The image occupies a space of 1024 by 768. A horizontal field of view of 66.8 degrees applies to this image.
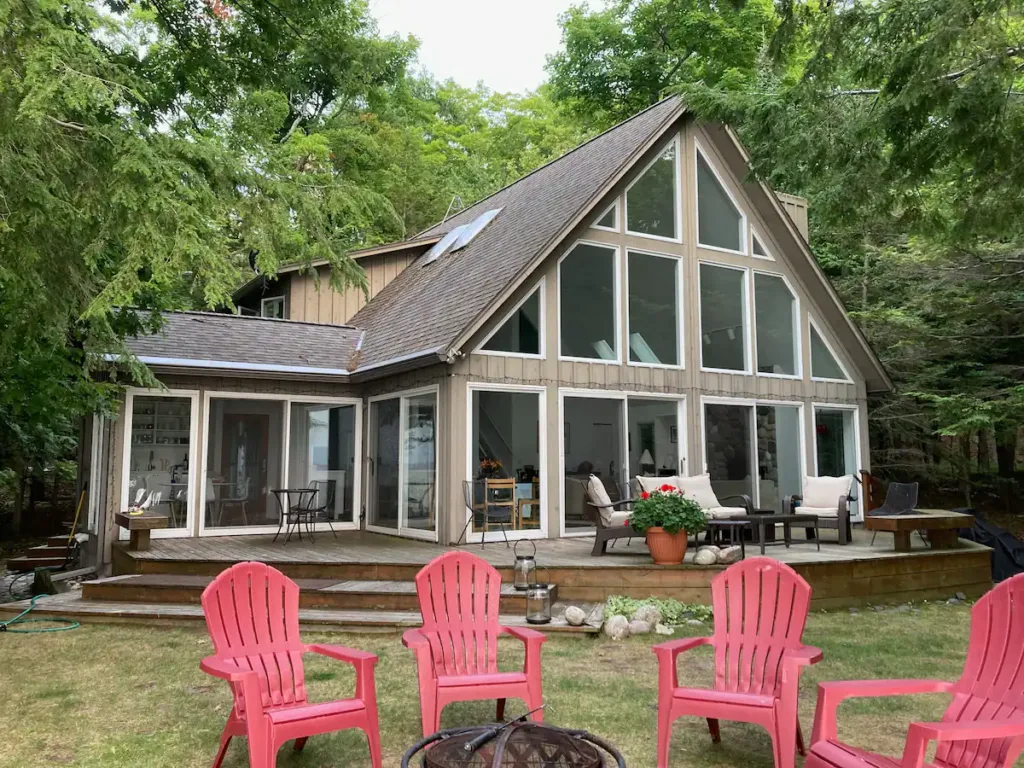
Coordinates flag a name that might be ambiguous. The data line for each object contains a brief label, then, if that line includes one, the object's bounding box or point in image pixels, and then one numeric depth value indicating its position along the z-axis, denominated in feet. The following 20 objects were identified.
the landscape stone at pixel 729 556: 22.94
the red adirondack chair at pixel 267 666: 10.33
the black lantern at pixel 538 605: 19.62
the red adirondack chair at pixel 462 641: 11.96
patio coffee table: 25.18
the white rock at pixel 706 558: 22.58
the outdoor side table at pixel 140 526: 26.96
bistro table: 30.25
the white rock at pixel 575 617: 19.62
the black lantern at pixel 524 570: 21.04
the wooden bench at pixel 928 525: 25.38
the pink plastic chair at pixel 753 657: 10.85
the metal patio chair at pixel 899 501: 27.20
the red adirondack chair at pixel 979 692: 8.78
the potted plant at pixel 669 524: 22.57
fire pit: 8.02
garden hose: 20.18
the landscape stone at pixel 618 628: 19.52
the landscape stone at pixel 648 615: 20.26
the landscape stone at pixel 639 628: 19.83
